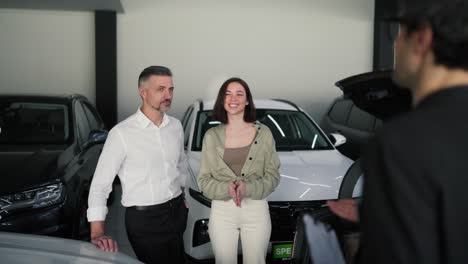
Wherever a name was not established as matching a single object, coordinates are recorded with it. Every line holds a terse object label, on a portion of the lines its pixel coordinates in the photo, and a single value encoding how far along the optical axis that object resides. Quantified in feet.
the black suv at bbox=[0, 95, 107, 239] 11.78
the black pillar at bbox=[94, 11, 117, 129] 26.58
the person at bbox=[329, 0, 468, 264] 3.25
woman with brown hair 10.00
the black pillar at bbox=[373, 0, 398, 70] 28.40
